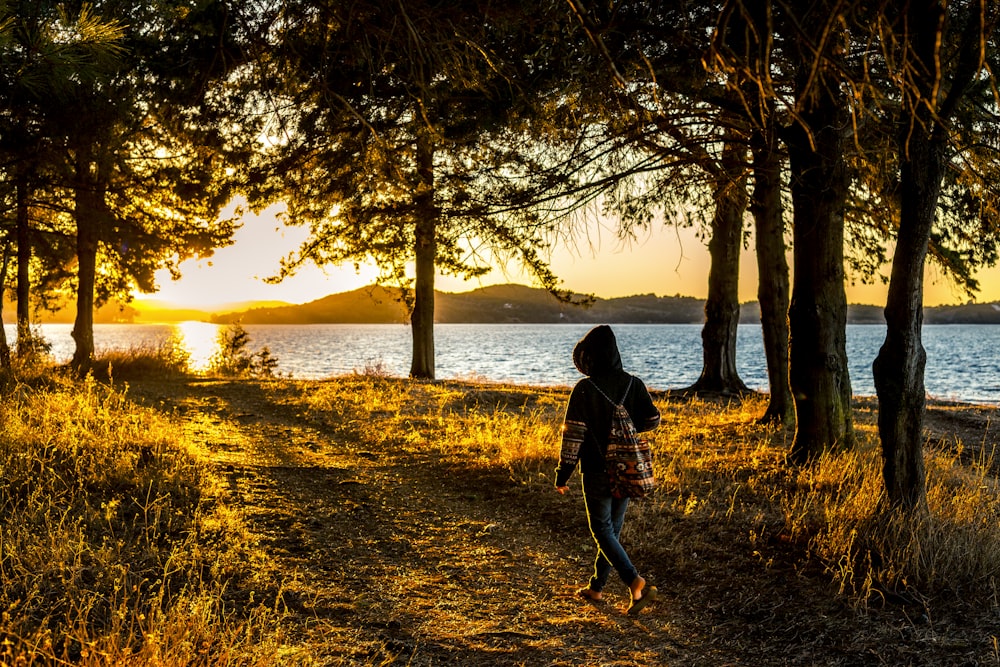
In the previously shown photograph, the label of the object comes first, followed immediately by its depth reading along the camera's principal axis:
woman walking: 4.58
